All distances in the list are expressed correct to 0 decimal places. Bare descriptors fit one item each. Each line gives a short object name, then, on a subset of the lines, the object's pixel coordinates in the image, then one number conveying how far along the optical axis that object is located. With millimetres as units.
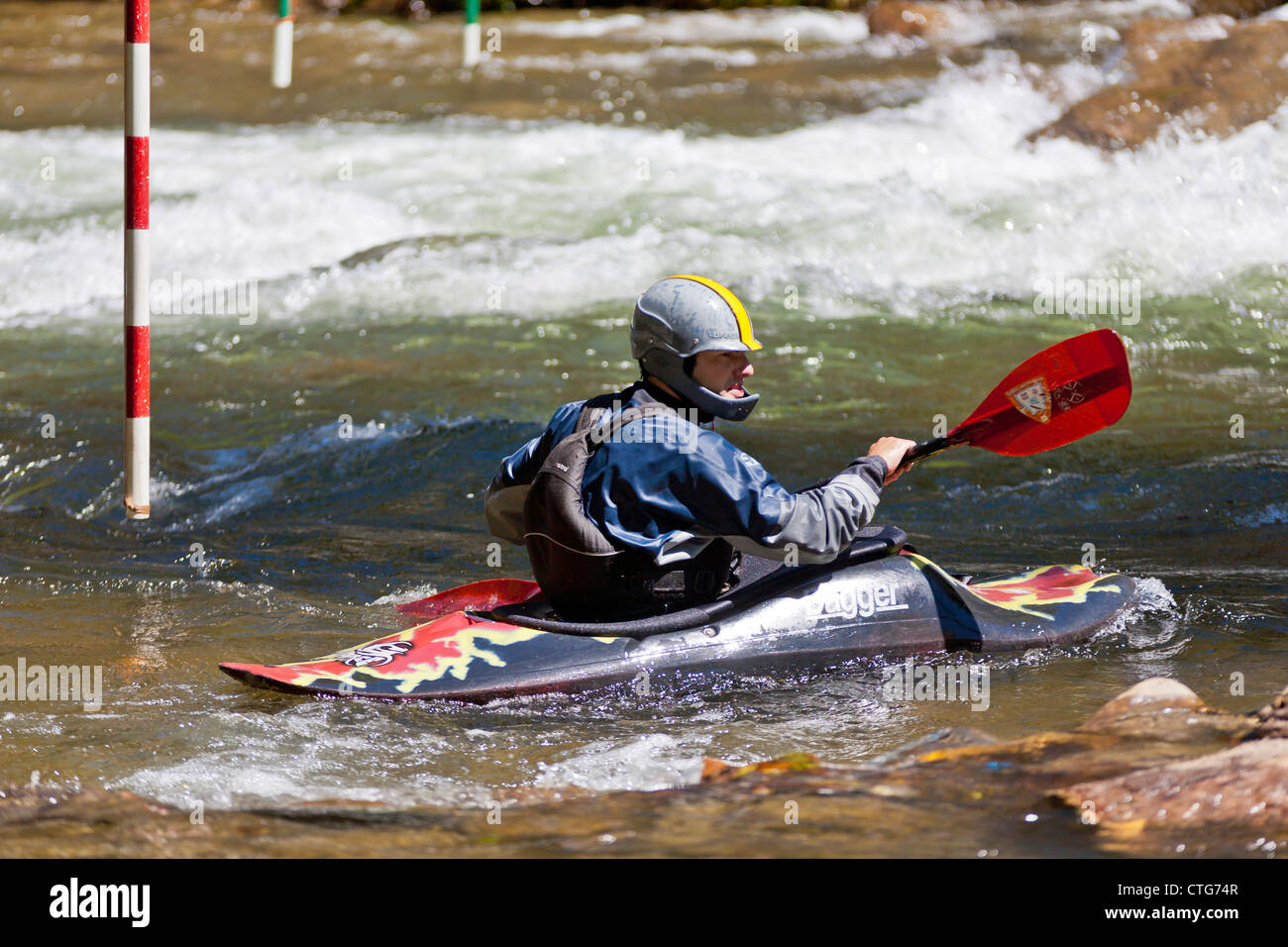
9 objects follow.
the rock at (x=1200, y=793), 5199
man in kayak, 7023
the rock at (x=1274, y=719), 5770
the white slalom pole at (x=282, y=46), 19281
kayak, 7203
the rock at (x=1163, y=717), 5996
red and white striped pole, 8521
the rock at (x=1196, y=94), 20203
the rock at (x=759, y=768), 5934
